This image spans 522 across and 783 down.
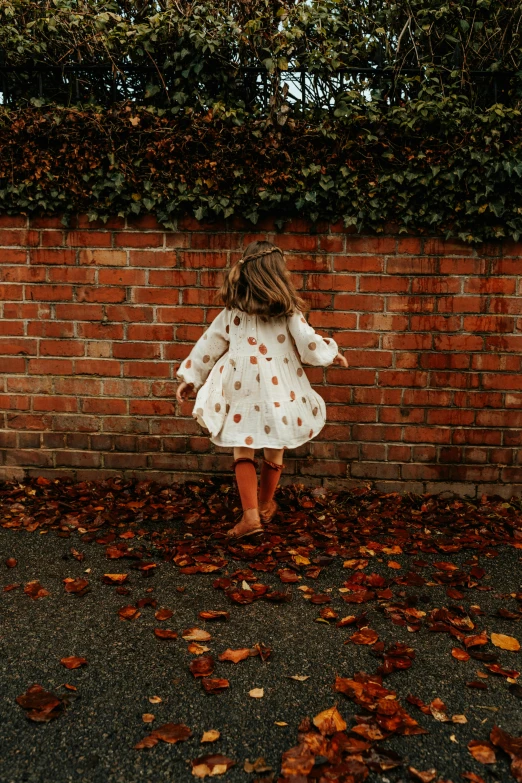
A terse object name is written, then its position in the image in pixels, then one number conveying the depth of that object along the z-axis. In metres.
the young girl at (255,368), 3.33
